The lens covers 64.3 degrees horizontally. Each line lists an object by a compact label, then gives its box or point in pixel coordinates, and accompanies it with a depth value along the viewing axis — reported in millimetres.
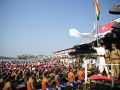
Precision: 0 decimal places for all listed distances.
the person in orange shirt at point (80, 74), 7007
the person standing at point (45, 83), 5677
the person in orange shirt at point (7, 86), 5000
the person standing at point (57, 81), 6487
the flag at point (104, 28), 6963
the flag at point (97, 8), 4949
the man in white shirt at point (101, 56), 3566
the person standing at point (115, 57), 3104
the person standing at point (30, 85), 5515
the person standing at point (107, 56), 3469
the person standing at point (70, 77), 6982
